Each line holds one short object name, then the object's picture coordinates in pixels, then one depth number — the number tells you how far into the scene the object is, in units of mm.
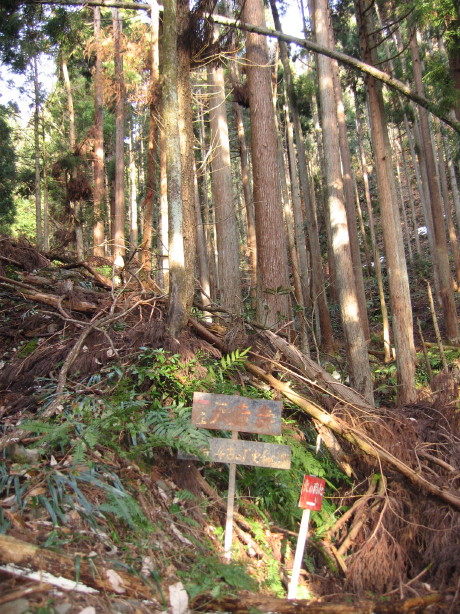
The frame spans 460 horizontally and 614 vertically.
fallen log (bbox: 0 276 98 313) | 7230
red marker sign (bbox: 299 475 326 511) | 4109
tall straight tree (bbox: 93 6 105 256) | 16188
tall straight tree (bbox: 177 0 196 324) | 6453
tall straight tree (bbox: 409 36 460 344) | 14875
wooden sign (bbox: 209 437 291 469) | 4383
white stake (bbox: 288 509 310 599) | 3912
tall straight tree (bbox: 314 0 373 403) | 8711
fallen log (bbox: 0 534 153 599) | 2957
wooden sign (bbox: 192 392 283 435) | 4488
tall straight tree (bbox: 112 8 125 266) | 15352
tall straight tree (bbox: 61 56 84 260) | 15016
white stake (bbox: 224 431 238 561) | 4156
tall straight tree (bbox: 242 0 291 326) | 8797
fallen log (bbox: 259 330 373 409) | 6176
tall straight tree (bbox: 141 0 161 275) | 10328
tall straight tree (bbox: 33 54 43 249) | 18538
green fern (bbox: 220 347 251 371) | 5801
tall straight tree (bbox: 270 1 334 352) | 15641
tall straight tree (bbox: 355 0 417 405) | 8633
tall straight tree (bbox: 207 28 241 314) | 11547
